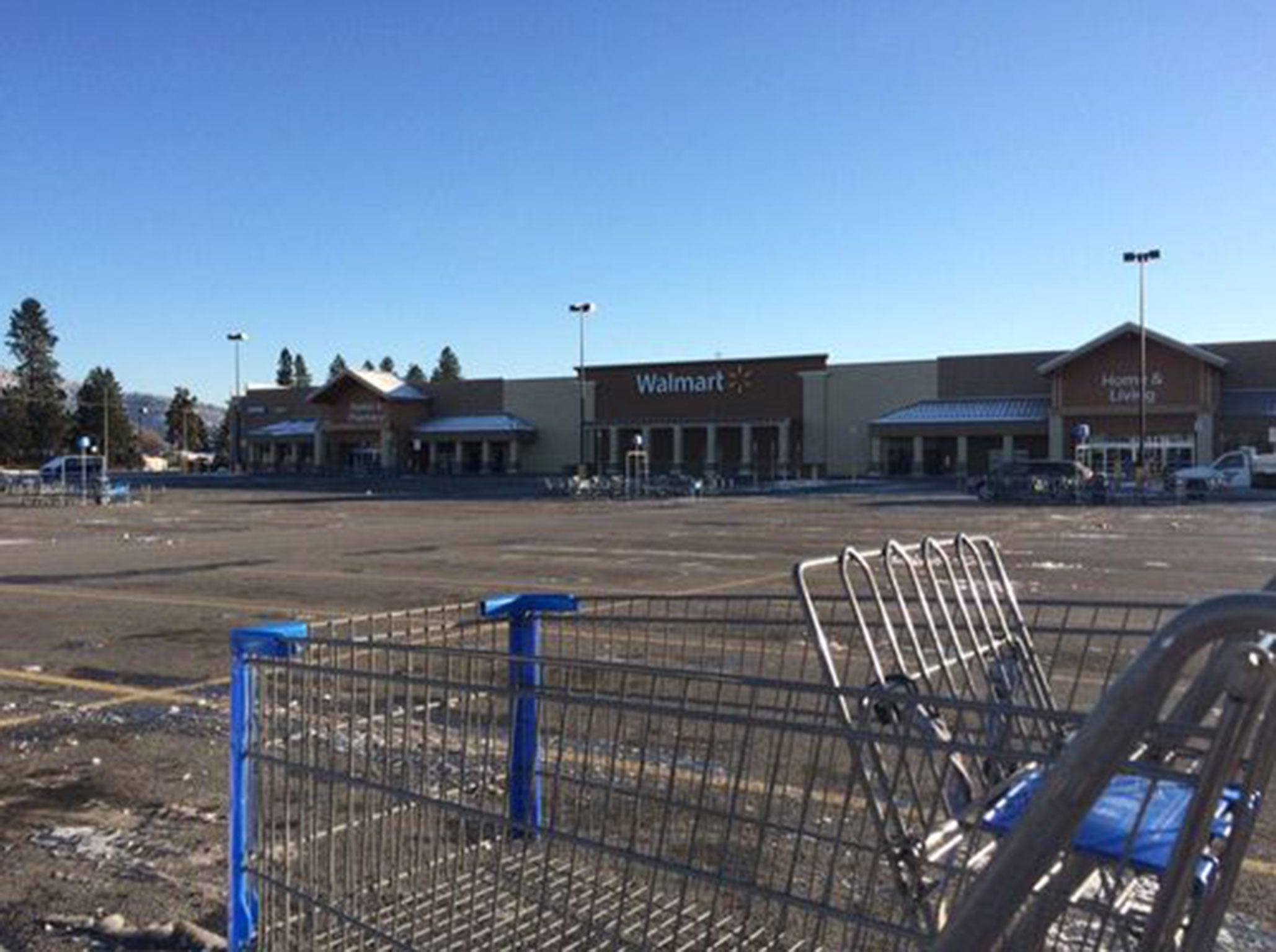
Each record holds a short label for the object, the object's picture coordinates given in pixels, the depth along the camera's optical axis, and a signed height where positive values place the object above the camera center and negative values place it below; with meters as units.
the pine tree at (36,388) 110.25 +6.99
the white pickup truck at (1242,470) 44.72 -0.13
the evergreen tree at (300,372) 163.38 +12.27
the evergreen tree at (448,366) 158.00 +12.80
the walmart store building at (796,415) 56.66 +2.85
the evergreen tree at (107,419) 115.12 +4.10
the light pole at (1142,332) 49.05 +5.67
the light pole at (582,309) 67.75 +8.73
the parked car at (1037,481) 39.31 -0.50
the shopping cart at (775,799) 1.64 -0.80
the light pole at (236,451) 93.38 +0.91
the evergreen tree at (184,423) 144.25 +4.86
